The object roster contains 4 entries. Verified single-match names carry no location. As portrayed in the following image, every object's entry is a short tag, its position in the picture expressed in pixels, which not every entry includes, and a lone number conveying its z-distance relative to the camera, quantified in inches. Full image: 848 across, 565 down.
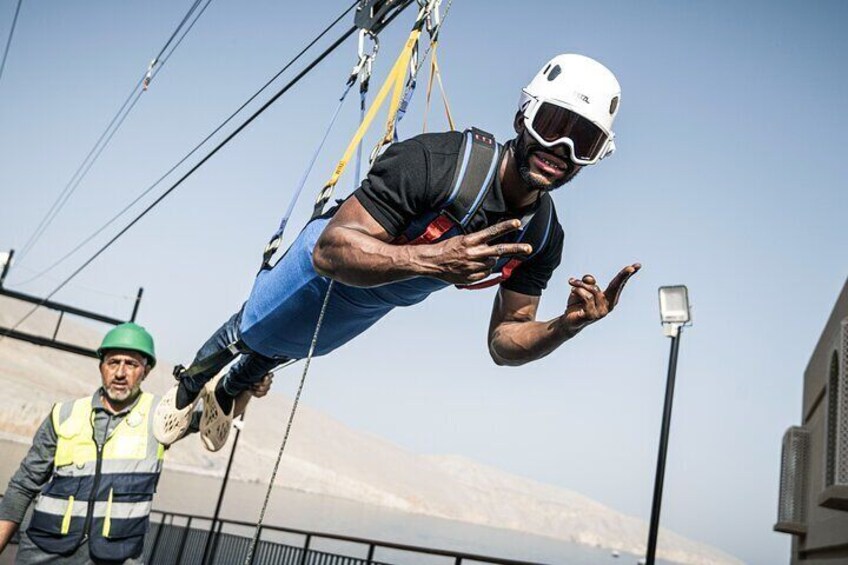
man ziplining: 96.3
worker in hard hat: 136.4
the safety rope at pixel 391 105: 144.7
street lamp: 288.4
